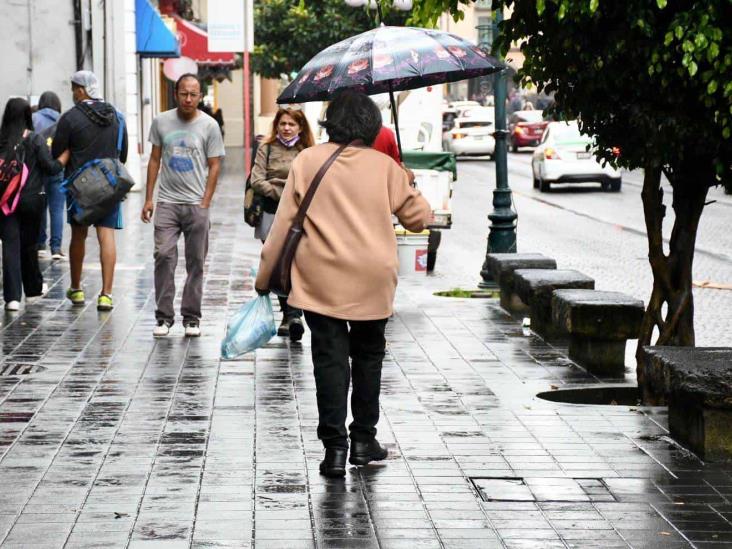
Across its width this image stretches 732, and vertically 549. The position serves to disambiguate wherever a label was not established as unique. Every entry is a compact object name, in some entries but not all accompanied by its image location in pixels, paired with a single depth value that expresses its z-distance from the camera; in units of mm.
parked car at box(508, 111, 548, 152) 52625
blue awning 33594
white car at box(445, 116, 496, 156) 47822
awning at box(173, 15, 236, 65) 44875
